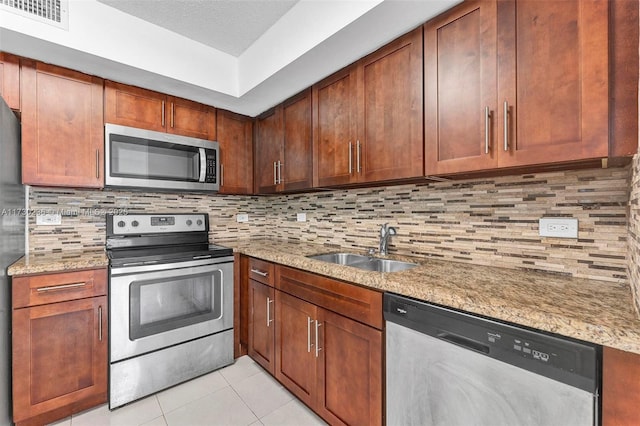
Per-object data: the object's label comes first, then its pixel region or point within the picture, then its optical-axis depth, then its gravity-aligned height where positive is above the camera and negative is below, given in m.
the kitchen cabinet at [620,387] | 0.73 -0.46
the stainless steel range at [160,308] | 1.82 -0.67
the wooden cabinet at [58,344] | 1.58 -0.77
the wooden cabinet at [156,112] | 2.06 +0.80
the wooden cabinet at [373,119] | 1.50 +0.56
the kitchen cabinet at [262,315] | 2.04 -0.77
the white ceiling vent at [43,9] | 1.51 +1.11
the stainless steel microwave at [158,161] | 2.04 +0.41
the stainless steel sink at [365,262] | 1.81 -0.34
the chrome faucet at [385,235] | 1.95 -0.16
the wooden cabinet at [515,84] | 0.98 +0.51
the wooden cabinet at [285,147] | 2.19 +0.56
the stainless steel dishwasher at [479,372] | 0.80 -0.53
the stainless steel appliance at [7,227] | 1.46 -0.07
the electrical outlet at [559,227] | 1.27 -0.07
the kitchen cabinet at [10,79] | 1.70 +0.81
